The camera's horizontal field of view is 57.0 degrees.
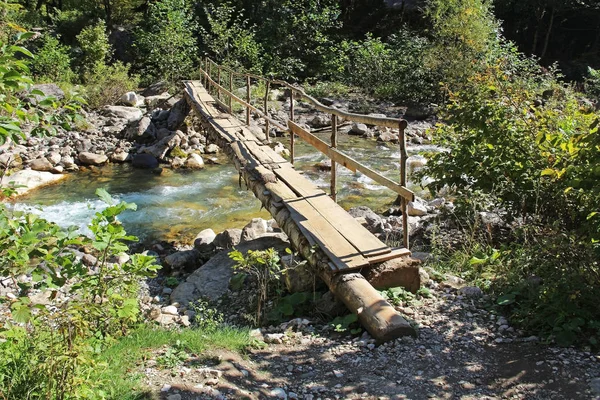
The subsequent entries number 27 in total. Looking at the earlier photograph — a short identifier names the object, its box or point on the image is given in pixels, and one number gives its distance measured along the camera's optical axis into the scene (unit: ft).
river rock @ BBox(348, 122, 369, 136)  53.31
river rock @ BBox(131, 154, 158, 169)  43.06
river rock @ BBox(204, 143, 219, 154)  46.91
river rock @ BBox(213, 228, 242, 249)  24.86
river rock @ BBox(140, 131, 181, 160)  44.68
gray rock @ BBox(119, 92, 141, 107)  56.75
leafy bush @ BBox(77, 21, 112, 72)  64.39
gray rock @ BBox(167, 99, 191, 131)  48.96
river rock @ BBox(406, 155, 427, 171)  40.50
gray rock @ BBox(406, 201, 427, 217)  29.17
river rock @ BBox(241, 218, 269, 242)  24.43
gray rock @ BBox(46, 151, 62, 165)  41.20
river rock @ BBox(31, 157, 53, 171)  40.29
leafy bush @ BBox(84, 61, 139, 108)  55.72
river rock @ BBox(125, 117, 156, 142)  47.88
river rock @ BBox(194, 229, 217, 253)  25.76
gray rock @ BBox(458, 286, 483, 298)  15.87
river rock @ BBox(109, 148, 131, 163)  44.60
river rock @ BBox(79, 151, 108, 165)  42.80
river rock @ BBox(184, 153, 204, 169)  42.98
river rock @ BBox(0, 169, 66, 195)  36.54
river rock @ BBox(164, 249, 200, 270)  23.86
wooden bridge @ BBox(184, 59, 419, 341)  14.52
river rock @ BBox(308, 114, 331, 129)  56.95
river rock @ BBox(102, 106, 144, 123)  52.90
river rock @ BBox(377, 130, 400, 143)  50.94
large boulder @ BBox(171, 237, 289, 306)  19.88
